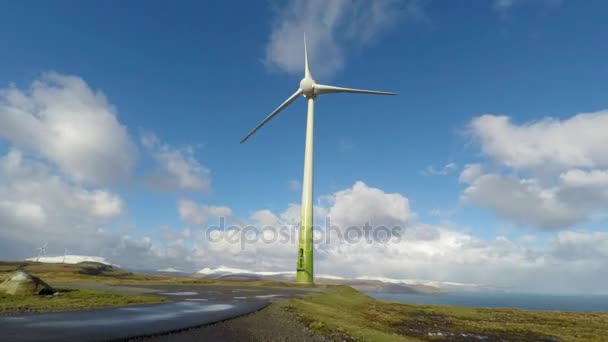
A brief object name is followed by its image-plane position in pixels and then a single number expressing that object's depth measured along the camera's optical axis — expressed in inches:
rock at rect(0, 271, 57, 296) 1117.1
